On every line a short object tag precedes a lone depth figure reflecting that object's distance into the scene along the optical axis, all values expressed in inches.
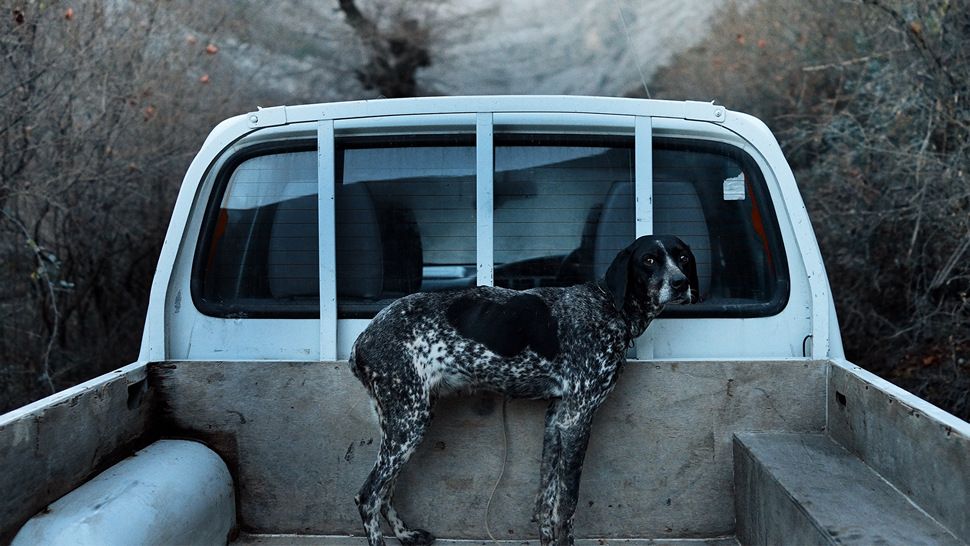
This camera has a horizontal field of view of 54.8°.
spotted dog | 127.9
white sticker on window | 142.2
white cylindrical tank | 99.8
